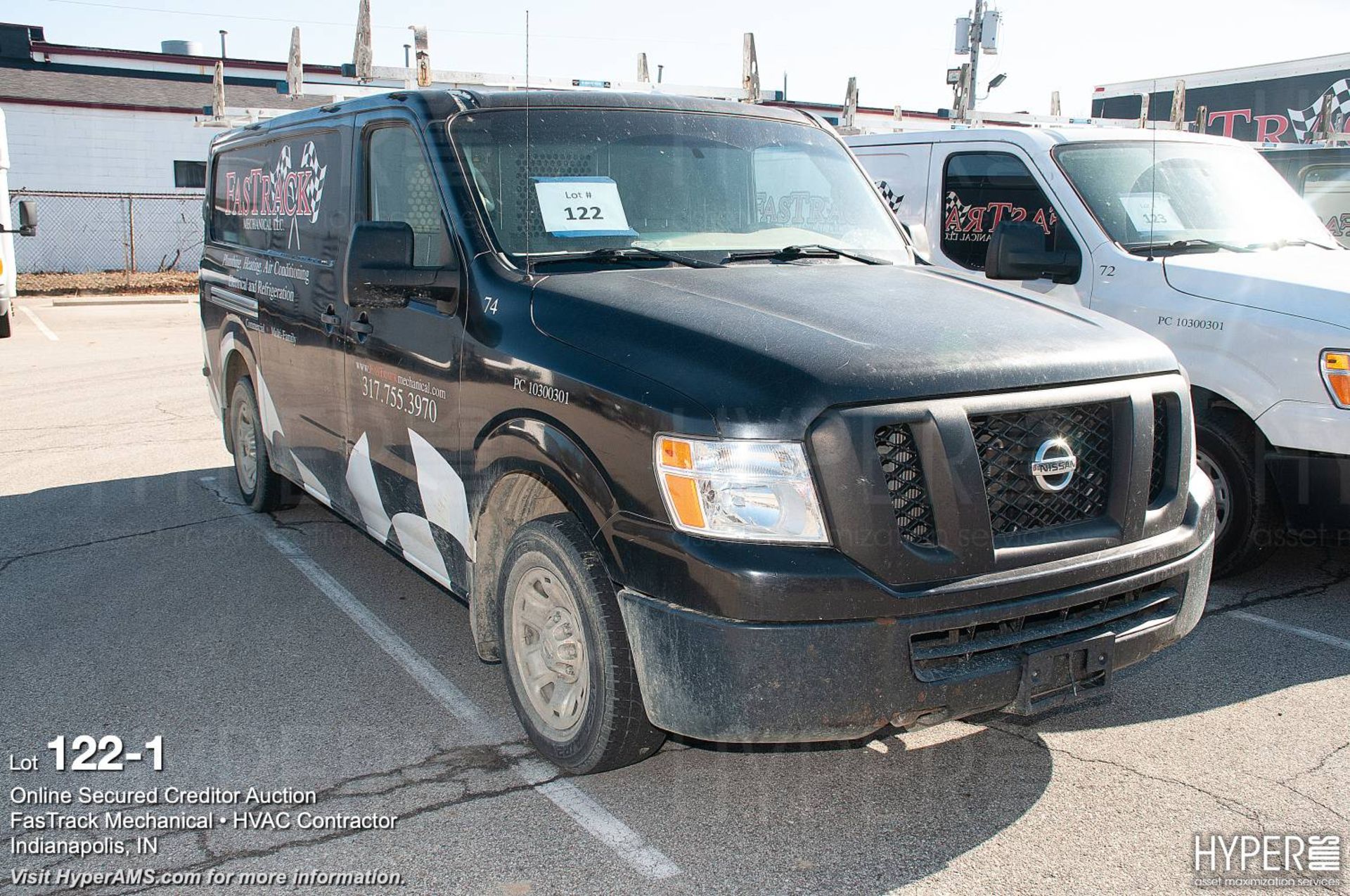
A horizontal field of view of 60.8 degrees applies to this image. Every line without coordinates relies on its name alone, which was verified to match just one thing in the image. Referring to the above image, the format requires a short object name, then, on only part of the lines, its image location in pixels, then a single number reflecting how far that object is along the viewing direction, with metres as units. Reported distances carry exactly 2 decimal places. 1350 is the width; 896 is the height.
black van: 2.99
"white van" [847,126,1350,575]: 5.16
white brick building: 27.67
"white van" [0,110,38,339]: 15.31
